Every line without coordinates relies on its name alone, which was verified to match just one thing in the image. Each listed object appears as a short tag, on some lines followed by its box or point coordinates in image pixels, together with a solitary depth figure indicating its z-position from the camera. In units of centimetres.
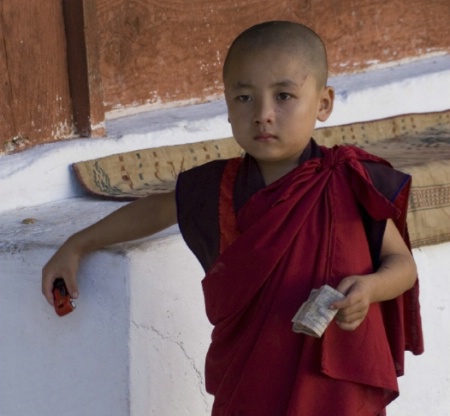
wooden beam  750
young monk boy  469
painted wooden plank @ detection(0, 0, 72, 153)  736
